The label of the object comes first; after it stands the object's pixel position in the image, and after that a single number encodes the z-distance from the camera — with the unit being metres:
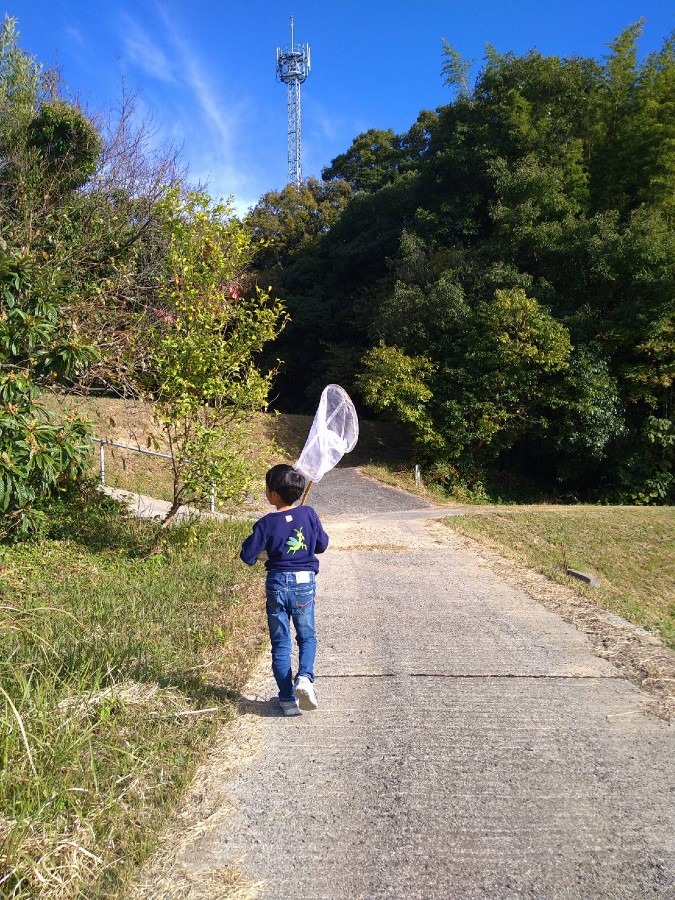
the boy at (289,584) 3.78
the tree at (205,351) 7.32
